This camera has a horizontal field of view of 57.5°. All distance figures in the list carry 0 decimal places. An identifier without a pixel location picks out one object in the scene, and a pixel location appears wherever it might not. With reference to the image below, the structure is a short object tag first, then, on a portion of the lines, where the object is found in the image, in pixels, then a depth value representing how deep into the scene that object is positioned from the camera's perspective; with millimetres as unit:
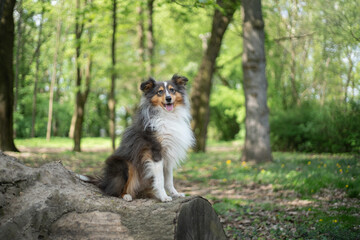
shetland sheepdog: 4168
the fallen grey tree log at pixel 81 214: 3172
